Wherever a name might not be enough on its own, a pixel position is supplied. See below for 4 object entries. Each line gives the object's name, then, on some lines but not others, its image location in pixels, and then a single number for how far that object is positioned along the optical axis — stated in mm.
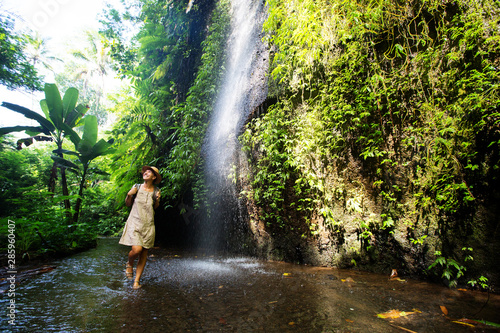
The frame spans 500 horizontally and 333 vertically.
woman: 2871
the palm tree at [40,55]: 20539
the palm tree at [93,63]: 26578
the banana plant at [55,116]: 5797
